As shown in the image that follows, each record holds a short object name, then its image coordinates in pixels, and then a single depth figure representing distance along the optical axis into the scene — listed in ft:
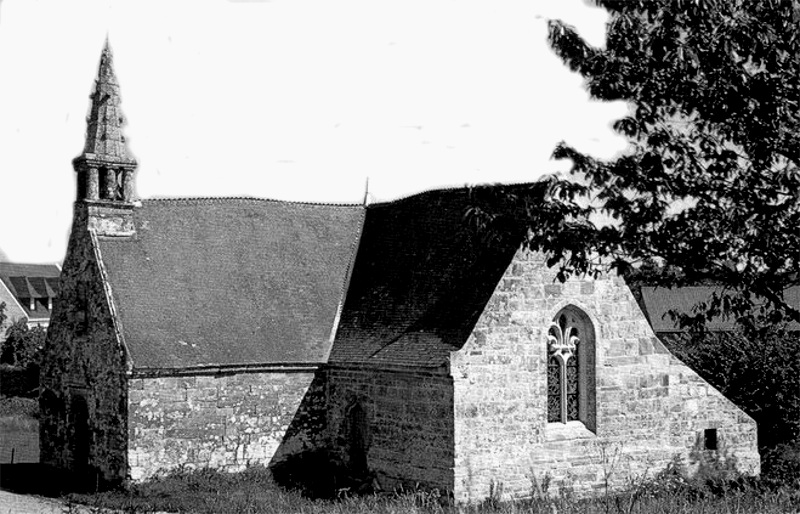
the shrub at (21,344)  176.35
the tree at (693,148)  46.62
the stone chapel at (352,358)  77.46
